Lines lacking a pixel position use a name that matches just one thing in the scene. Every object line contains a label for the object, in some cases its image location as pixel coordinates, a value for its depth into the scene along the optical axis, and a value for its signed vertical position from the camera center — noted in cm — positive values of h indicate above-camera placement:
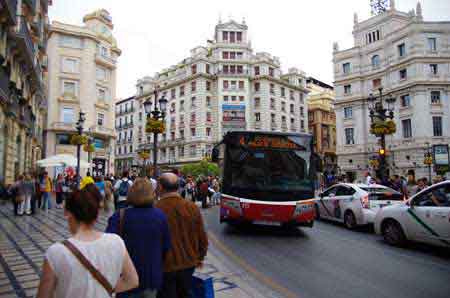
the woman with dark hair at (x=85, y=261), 183 -53
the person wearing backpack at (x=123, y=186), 1095 -51
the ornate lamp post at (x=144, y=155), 2262 +110
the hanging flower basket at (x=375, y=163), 3115 +50
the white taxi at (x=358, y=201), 1011 -107
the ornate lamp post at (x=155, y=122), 1596 +241
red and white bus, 887 -25
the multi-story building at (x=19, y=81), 1554 +566
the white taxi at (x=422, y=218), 682 -116
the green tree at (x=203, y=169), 4900 +18
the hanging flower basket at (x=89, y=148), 2712 +196
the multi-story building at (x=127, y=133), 7056 +868
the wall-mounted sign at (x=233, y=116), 5172 +892
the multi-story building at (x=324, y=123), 6944 +985
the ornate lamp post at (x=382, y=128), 1789 +227
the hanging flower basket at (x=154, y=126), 1598 +224
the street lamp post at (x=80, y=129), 2221 +291
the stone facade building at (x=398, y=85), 3872 +1081
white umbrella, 2136 +70
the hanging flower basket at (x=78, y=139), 2236 +225
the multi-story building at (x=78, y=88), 4141 +1104
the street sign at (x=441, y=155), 2466 +94
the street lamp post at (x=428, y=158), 2994 +124
